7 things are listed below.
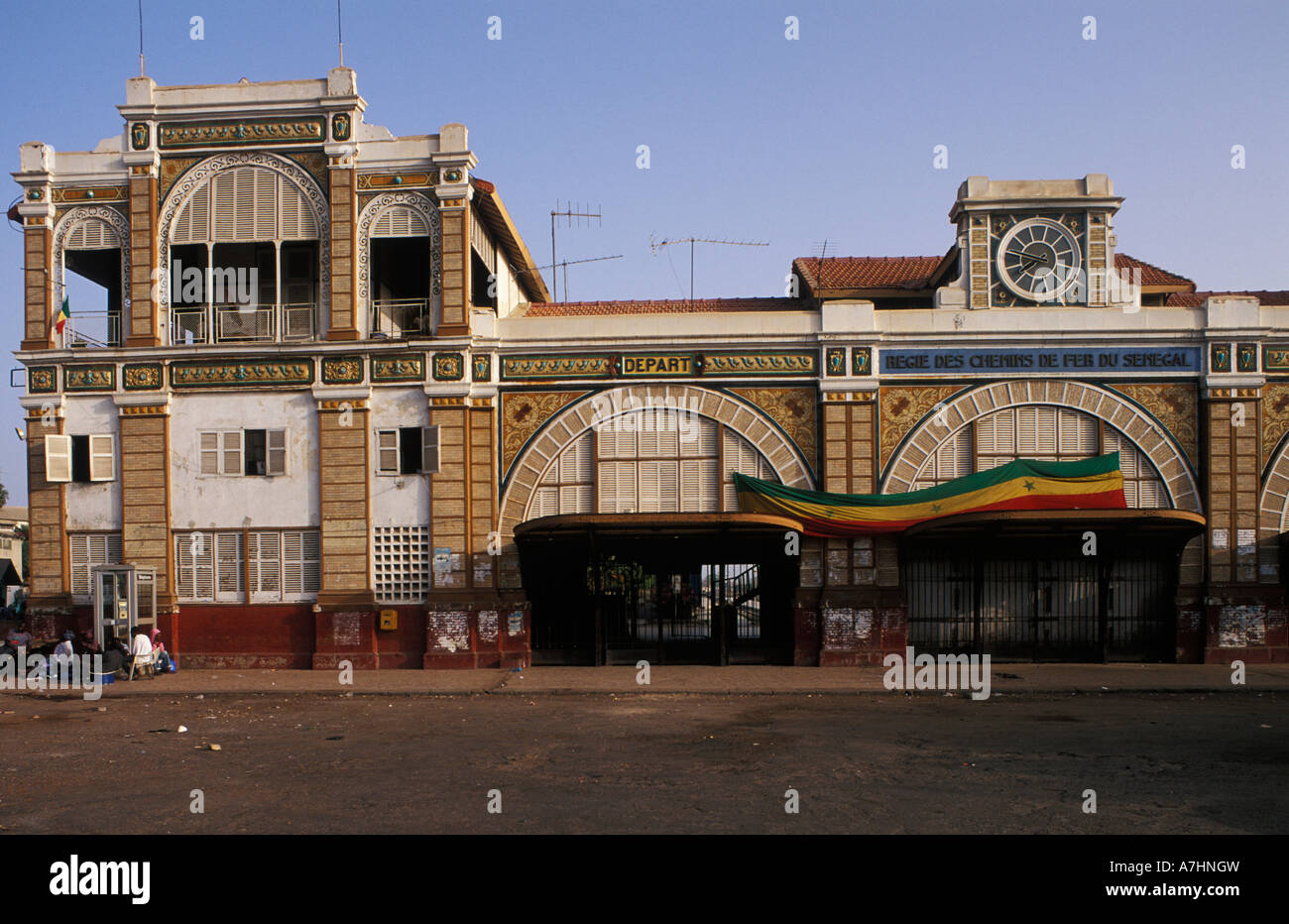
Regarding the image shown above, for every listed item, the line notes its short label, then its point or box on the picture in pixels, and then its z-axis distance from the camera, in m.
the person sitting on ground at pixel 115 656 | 22.16
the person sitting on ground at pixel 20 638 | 23.38
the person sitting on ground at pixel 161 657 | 23.03
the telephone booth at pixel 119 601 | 23.02
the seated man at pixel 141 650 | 22.41
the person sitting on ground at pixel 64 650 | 22.03
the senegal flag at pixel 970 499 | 22.94
